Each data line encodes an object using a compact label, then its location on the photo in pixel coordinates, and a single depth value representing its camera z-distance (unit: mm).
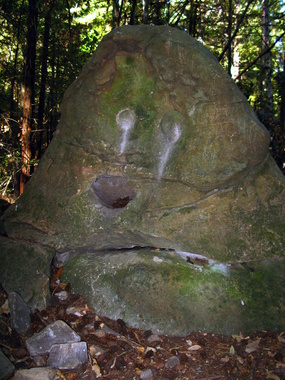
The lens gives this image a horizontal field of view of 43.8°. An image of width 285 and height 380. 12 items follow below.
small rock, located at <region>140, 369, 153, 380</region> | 2183
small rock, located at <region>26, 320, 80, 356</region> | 2268
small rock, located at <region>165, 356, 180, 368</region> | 2295
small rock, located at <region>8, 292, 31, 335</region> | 2463
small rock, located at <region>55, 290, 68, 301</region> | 2831
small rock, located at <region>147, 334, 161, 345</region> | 2502
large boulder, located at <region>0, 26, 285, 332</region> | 2822
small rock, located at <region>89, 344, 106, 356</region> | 2342
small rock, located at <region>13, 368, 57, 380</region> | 2006
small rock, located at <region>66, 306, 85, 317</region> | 2702
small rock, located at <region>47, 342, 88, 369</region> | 2184
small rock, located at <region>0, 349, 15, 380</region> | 2031
